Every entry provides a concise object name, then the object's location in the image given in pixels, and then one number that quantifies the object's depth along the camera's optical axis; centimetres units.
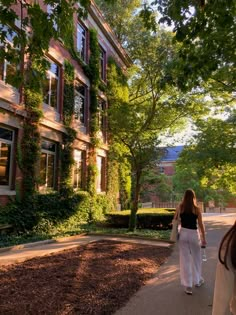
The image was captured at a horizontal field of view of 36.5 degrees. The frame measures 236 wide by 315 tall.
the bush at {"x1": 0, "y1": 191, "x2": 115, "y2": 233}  1307
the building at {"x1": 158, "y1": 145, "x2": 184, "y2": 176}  7159
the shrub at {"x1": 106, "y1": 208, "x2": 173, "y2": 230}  1775
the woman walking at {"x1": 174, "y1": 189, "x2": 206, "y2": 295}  664
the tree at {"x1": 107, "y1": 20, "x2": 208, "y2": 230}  1647
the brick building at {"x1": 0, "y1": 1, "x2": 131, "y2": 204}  1309
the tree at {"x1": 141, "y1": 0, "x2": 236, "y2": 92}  682
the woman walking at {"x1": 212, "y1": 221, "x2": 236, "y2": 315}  252
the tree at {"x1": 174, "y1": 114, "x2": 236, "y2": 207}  2495
